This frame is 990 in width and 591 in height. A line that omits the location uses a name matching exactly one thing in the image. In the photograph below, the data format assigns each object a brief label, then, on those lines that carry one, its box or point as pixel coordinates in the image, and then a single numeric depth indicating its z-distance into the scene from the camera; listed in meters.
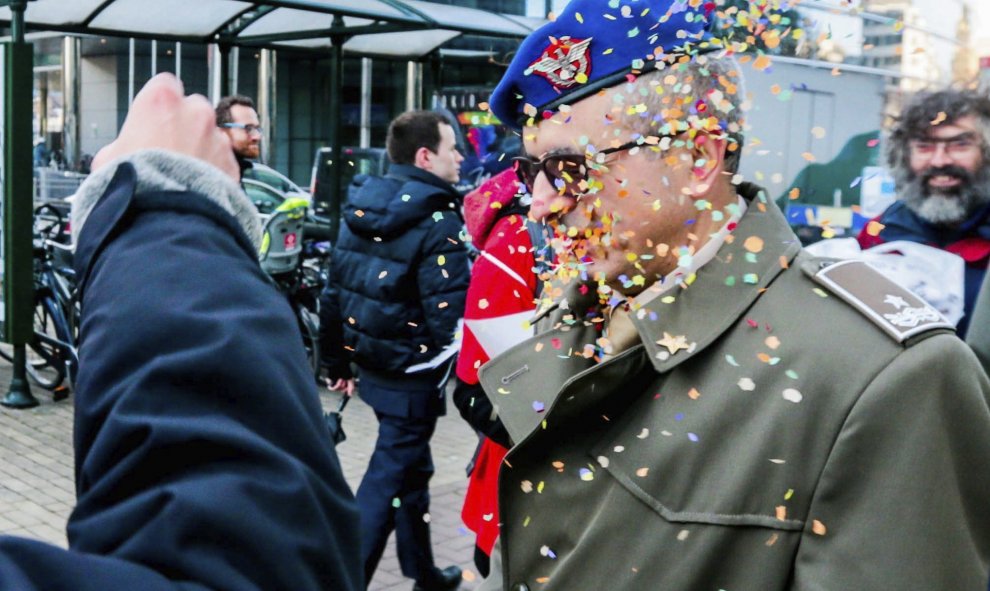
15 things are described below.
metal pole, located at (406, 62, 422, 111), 17.31
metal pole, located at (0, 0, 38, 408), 7.26
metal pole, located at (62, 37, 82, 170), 23.27
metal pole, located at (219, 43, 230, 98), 9.40
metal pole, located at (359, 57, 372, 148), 23.31
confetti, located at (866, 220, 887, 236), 1.64
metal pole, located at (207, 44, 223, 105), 9.46
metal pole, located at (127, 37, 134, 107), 17.46
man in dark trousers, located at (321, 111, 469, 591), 4.82
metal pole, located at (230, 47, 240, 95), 10.15
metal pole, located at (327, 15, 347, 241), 8.80
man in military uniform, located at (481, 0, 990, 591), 1.45
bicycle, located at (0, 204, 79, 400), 8.12
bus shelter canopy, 8.09
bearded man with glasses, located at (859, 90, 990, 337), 3.75
